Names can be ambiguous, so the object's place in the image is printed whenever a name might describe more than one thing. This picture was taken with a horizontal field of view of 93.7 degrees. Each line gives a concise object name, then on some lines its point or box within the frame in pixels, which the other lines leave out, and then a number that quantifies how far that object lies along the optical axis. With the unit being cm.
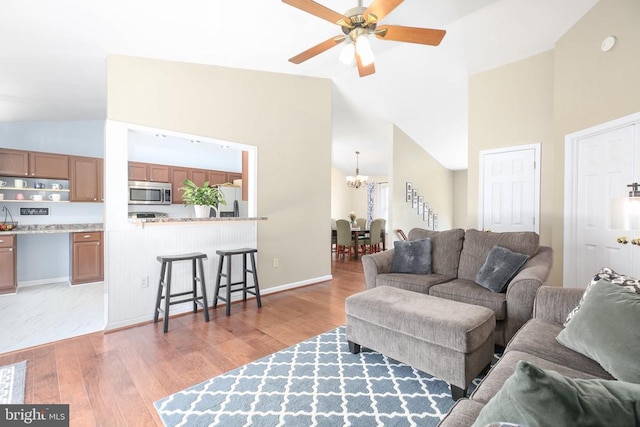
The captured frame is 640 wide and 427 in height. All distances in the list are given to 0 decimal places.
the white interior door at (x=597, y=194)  271
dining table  701
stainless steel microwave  531
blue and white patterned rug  171
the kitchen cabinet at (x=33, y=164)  426
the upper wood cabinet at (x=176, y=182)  587
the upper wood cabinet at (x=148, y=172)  546
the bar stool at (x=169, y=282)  292
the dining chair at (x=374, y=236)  726
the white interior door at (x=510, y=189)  393
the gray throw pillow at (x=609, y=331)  124
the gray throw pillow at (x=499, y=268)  257
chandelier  780
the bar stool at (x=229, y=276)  332
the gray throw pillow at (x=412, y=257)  324
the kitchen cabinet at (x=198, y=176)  614
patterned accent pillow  157
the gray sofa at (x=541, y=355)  108
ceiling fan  208
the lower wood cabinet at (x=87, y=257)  458
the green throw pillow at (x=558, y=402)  67
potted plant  340
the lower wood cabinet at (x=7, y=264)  402
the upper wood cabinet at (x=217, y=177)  646
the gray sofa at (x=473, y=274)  229
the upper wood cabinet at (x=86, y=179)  479
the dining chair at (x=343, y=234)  679
